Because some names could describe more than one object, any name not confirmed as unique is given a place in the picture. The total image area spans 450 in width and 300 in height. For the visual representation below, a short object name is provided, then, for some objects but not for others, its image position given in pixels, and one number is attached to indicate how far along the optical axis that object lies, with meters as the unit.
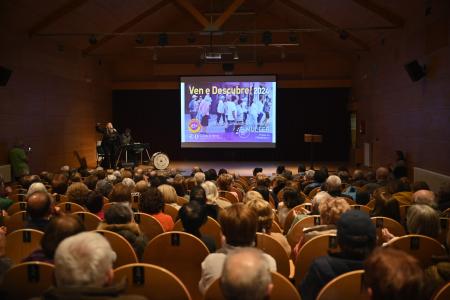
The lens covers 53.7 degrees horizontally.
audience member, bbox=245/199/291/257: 3.30
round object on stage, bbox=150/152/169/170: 14.14
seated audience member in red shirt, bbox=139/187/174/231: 3.83
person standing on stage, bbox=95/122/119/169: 13.55
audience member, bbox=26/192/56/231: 3.33
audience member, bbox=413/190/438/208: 4.01
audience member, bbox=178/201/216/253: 3.09
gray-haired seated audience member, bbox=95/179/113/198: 5.46
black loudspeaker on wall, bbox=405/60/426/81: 9.06
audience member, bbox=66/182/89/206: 4.51
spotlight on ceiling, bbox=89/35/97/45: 11.89
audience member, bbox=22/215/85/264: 2.31
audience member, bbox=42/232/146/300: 1.65
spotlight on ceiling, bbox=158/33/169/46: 11.78
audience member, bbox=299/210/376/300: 2.23
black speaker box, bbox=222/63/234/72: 15.81
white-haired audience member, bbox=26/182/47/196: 4.54
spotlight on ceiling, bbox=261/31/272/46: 11.46
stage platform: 14.10
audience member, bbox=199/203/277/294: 2.39
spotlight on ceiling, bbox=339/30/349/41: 11.65
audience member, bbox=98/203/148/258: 3.02
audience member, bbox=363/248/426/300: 1.53
